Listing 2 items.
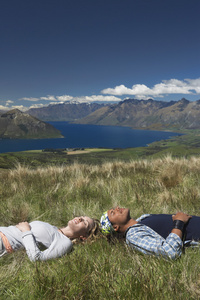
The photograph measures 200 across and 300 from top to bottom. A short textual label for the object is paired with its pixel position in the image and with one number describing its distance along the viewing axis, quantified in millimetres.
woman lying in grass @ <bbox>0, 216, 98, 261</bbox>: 3350
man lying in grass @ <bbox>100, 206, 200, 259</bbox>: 3061
